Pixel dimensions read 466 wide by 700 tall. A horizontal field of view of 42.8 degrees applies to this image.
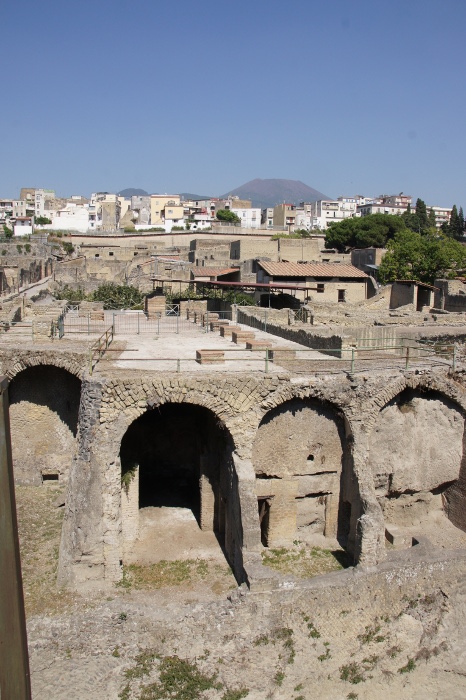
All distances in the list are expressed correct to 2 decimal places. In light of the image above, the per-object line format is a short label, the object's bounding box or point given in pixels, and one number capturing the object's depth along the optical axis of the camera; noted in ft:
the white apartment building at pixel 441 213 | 503.03
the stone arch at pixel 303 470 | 43.24
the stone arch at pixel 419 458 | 45.11
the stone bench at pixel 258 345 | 53.52
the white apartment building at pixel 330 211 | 462.60
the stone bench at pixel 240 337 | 61.46
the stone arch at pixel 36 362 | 49.65
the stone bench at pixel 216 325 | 74.71
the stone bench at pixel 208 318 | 77.46
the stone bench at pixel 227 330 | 67.88
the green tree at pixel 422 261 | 137.18
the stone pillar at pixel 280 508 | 43.65
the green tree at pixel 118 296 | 136.87
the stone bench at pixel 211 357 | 47.21
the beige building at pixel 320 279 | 126.21
